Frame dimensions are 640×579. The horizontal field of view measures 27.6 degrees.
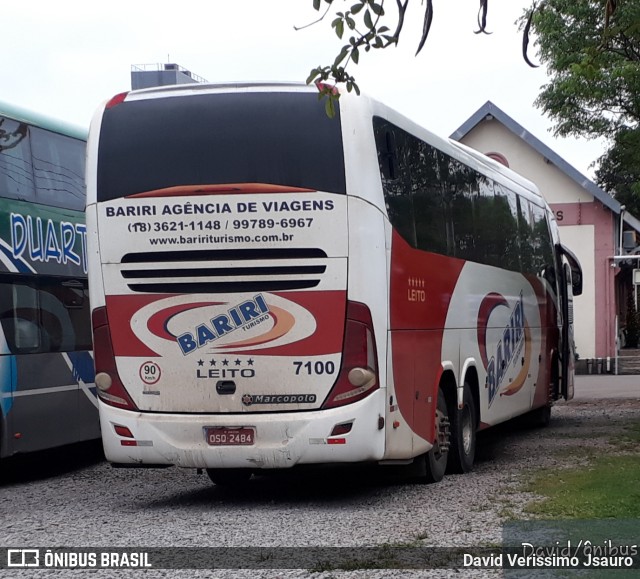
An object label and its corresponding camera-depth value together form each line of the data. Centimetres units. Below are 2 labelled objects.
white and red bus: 1055
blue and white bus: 1313
